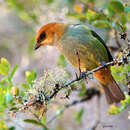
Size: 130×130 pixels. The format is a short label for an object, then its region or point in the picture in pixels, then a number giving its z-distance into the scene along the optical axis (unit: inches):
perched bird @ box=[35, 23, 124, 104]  185.3
